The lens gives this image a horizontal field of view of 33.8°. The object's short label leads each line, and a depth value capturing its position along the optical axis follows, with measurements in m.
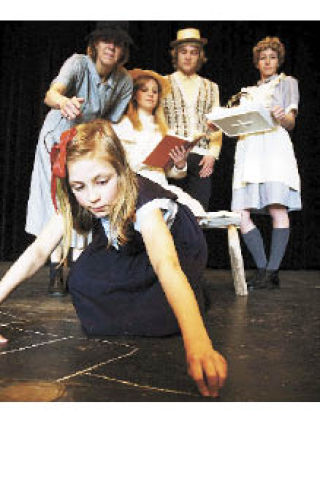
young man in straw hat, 2.47
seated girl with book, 2.23
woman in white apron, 2.47
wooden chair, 2.25
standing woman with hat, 2.03
